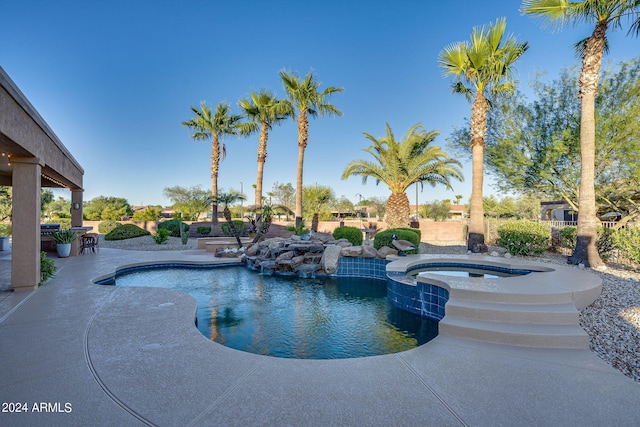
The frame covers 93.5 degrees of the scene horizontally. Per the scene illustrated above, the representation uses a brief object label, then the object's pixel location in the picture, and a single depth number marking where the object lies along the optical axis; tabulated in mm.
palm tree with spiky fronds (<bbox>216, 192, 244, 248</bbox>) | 13021
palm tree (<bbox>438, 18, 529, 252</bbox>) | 11305
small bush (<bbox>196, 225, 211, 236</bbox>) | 21484
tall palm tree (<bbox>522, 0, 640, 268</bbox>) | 8570
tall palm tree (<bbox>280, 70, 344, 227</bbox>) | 16906
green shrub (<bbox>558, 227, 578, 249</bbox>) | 10883
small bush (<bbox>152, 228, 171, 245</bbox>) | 16125
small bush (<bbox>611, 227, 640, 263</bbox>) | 7512
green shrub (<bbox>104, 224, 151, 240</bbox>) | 17422
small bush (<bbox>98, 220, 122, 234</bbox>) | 21438
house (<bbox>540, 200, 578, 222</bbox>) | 21216
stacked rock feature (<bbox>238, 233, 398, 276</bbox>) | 9531
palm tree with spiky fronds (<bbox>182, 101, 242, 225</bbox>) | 22219
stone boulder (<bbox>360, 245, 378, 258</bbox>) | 9508
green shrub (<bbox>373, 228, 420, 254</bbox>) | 11188
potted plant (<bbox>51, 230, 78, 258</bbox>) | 10789
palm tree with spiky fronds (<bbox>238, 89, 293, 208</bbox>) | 18922
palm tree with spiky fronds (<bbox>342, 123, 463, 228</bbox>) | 15766
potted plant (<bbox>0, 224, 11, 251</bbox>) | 12727
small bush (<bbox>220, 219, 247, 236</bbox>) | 19888
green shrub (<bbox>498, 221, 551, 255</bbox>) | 10648
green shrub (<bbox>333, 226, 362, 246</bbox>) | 12914
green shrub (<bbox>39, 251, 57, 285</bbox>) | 6762
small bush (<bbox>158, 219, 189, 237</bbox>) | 20109
